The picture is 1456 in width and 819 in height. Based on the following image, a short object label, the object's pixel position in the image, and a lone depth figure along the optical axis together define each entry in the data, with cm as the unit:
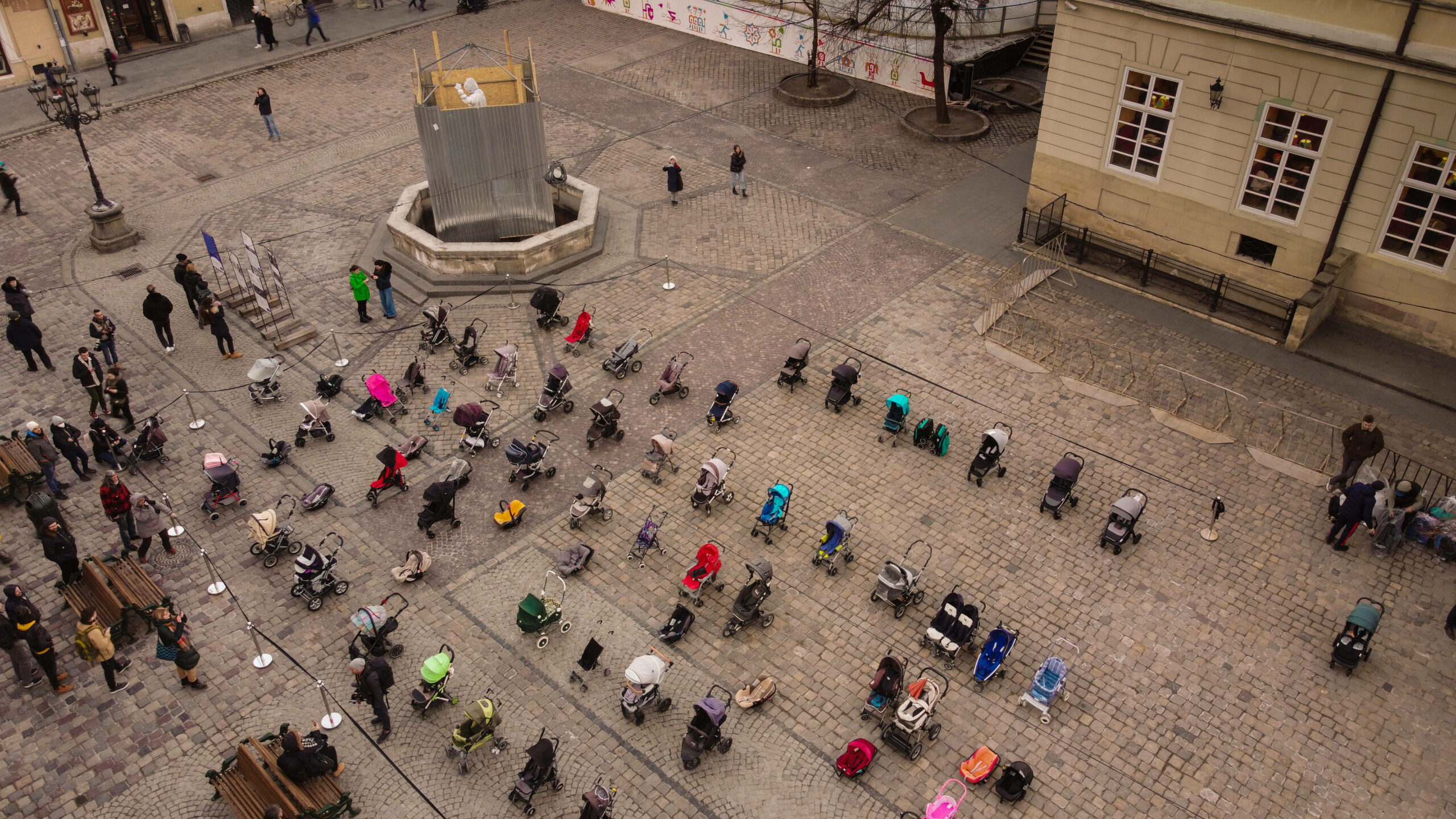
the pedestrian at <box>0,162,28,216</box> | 2731
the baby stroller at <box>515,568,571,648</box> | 1558
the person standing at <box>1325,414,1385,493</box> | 1716
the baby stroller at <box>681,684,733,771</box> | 1386
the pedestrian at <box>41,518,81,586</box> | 1594
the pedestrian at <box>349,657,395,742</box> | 1390
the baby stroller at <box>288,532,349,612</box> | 1622
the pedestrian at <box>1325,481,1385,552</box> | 1639
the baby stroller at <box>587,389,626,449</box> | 1927
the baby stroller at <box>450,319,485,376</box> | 2153
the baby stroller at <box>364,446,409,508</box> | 1797
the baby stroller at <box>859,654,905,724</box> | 1433
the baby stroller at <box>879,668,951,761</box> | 1397
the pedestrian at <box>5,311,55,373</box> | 2072
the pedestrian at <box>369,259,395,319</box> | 2230
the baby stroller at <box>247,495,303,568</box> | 1697
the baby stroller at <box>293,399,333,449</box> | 1955
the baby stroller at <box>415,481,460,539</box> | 1736
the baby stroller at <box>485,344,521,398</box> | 2072
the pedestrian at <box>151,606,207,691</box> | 1456
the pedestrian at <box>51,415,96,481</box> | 1839
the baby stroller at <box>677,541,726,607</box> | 1616
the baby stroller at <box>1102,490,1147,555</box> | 1686
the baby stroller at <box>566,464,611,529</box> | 1762
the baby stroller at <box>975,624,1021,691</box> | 1493
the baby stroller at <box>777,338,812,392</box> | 2061
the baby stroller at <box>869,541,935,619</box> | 1595
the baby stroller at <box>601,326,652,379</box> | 2108
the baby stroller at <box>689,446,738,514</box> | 1772
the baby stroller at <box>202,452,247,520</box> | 1797
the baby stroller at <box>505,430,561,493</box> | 1842
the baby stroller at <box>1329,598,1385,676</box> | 1479
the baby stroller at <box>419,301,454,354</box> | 2195
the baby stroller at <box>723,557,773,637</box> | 1570
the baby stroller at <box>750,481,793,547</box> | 1730
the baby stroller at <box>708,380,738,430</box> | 1959
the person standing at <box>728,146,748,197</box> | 2703
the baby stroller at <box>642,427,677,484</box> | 1855
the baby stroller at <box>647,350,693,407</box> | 2036
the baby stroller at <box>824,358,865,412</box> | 1991
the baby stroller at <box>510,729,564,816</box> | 1337
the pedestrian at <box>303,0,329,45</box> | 3778
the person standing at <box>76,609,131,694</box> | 1459
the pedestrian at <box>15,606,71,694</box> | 1447
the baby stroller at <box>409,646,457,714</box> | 1444
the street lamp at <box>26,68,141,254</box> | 2430
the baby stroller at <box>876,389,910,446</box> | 1923
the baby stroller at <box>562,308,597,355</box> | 2181
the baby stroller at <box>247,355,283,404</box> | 2045
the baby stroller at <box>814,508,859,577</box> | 1669
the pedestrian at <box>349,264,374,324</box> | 2227
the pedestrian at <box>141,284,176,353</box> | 2130
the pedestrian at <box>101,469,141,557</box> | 1675
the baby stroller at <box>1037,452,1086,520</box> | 1759
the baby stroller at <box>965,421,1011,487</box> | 1830
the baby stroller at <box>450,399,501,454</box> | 1891
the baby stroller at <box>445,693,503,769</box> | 1390
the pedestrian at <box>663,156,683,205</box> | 2672
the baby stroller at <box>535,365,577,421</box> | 1997
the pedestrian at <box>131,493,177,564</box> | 1683
